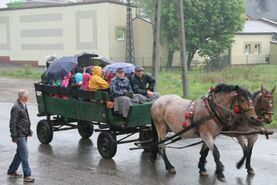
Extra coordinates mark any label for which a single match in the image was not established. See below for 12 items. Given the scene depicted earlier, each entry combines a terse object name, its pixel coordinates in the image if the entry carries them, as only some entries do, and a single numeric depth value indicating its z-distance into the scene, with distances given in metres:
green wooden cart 9.49
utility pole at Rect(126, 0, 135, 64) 44.54
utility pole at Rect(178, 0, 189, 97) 16.50
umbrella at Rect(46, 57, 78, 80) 10.92
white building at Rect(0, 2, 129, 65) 42.97
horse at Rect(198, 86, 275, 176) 7.91
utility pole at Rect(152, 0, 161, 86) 16.08
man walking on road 7.95
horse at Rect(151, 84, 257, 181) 7.66
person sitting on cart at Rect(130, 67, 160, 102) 9.88
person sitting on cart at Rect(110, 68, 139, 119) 9.31
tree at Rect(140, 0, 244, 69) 41.09
